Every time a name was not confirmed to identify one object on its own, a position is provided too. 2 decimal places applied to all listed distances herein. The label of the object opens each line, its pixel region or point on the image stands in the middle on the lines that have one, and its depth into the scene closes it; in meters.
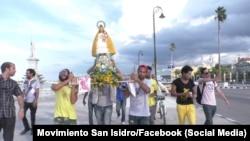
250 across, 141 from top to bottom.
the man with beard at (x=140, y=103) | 3.25
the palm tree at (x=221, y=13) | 33.24
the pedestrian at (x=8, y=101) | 3.35
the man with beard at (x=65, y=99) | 3.35
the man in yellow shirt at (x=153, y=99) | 4.29
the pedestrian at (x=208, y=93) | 4.32
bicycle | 5.72
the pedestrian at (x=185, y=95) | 3.85
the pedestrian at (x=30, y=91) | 4.92
